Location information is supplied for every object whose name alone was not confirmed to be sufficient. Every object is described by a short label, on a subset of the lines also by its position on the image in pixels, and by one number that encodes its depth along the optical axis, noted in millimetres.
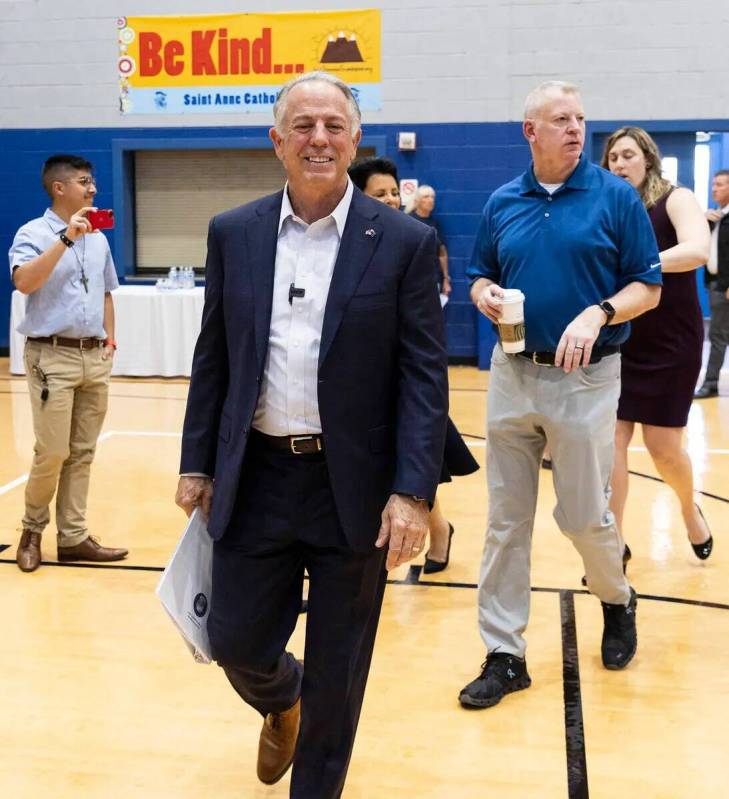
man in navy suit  2418
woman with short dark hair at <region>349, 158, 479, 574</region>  2904
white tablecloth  10422
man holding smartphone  4695
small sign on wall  10992
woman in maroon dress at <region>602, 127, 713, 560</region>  4051
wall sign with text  11188
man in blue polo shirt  3311
